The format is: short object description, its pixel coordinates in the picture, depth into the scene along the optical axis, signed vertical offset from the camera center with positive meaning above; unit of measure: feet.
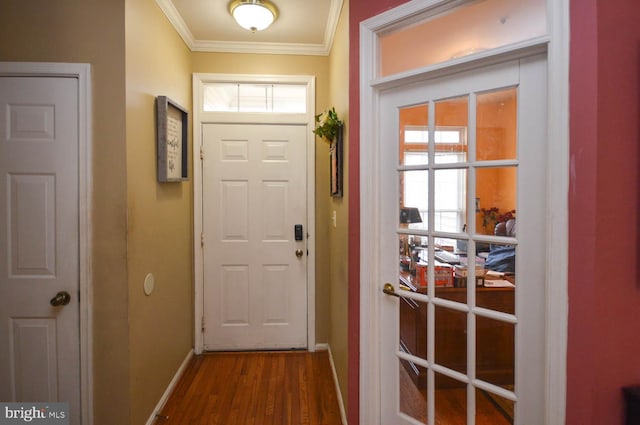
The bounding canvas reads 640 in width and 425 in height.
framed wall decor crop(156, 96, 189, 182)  6.66 +1.50
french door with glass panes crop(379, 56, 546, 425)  4.12 -0.57
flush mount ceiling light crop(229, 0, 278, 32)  6.82 +4.17
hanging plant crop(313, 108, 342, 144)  6.88 +1.77
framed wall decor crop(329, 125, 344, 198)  6.90 +0.98
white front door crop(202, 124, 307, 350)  9.06 -0.82
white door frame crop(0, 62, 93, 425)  5.30 +0.27
